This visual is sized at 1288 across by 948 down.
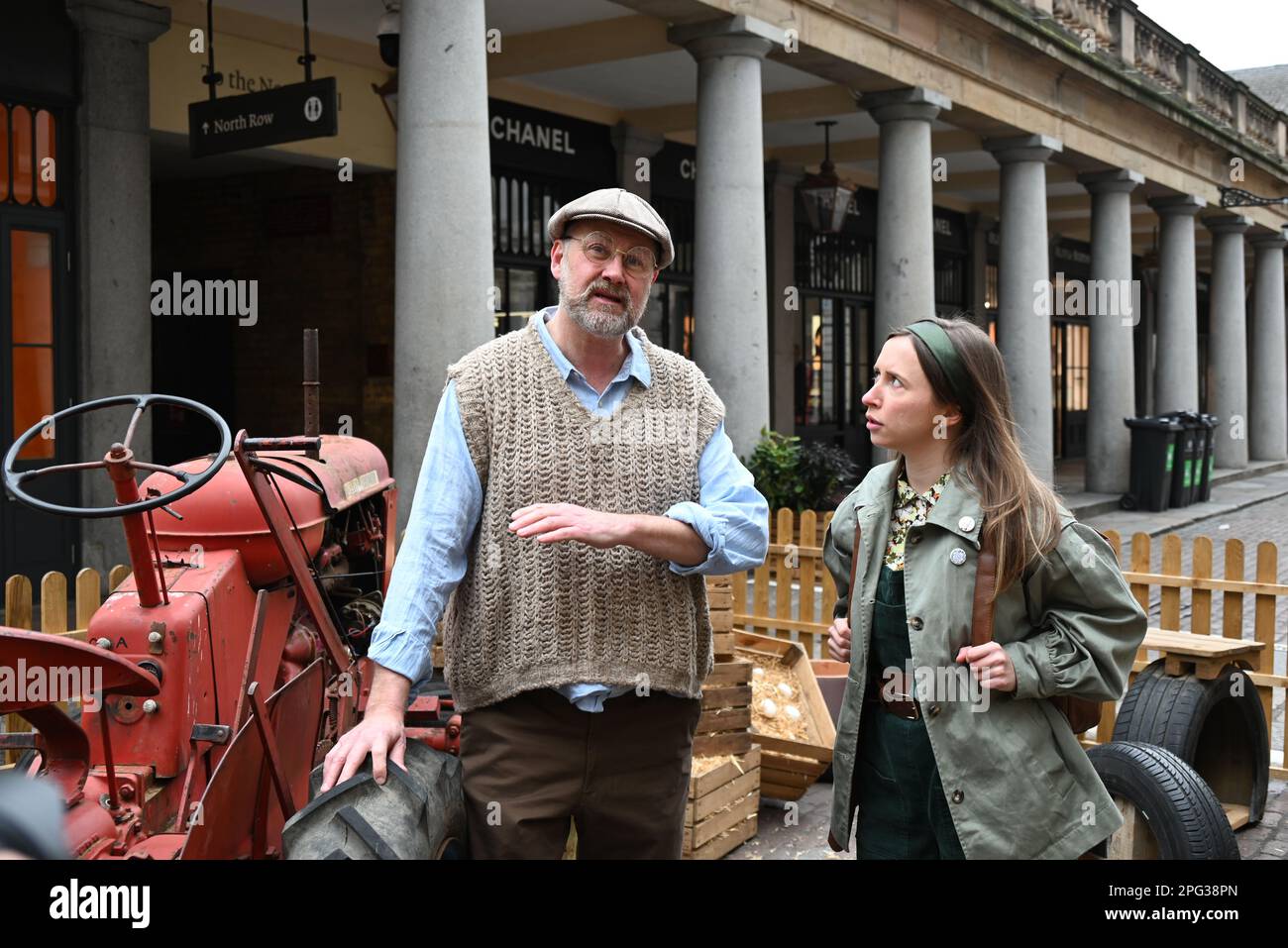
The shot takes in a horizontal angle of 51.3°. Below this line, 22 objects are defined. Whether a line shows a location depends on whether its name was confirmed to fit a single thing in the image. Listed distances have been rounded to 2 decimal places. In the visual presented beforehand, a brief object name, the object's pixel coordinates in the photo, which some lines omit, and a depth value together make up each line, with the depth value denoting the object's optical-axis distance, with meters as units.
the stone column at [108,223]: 9.59
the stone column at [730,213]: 11.51
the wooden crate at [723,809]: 5.00
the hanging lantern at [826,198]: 15.38
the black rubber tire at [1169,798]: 4.29
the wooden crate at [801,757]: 5.62
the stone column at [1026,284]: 16.75
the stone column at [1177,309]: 22.00
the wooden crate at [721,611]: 5.54
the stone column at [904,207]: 14.36
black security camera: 10.40
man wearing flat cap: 2.62
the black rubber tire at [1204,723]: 5.27
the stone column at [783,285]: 19.33
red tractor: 2.63
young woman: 2.71
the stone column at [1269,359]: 27.11
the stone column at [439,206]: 8.35
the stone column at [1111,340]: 19.28
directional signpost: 8.65
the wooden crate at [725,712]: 5.32
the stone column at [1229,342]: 25.12
